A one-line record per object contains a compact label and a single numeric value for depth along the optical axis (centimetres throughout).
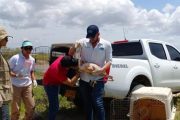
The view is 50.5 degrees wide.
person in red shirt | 312
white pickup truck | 367
